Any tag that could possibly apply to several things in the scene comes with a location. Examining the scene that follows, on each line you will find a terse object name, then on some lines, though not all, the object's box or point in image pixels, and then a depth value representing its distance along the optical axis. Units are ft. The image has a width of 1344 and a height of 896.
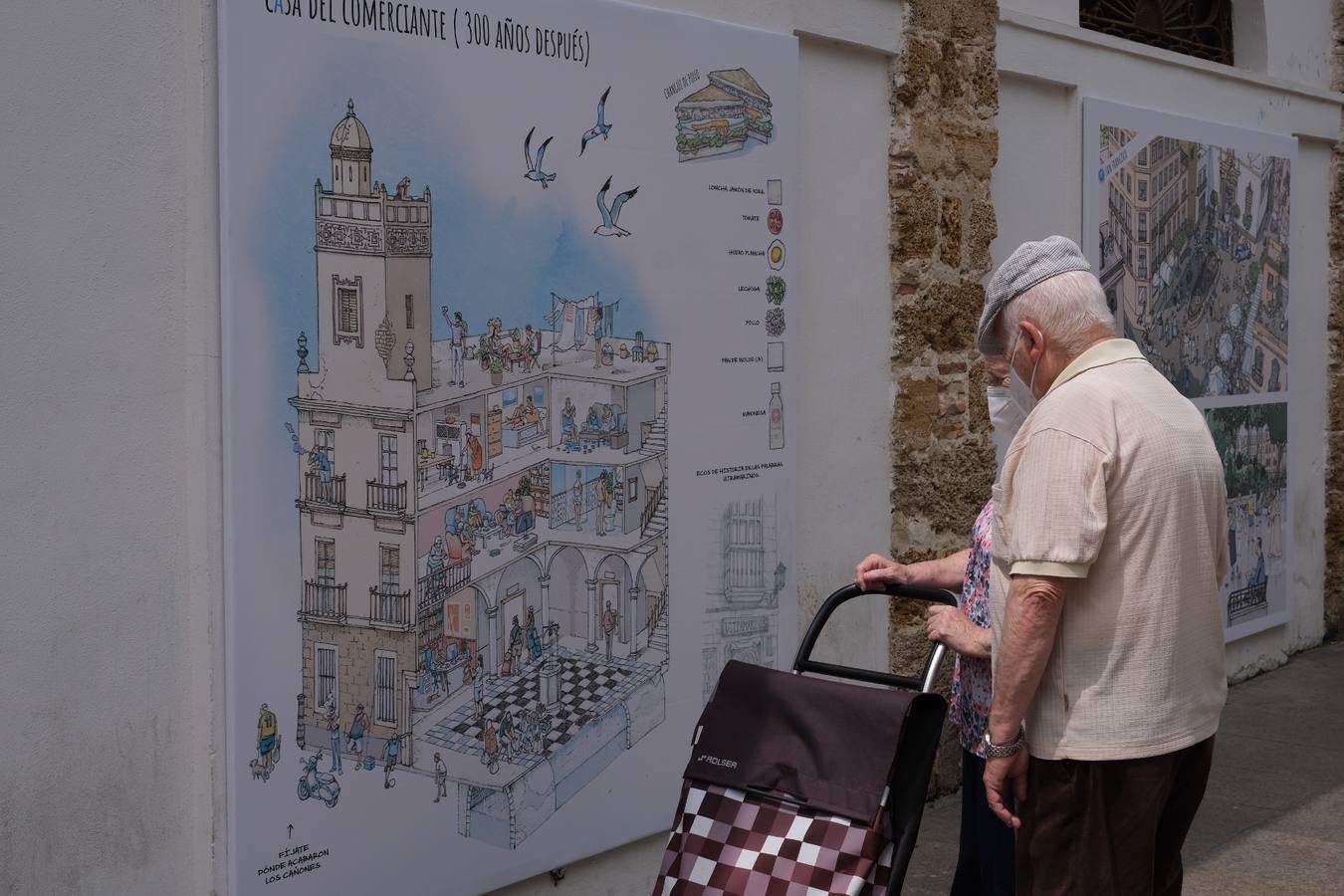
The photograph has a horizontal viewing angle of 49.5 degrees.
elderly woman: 10.53
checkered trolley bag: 9.59
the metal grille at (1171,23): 24.31
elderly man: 9.11
